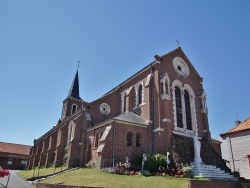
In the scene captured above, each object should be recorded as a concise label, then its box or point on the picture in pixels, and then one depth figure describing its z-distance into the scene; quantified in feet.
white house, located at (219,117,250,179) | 80.18
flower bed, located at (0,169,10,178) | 33.06
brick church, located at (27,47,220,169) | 67.31
